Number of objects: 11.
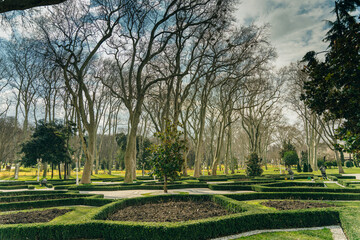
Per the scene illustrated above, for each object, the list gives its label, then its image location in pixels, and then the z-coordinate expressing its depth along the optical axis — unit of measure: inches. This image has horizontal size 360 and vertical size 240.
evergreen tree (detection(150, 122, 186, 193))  493.0
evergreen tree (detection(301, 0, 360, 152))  220.1
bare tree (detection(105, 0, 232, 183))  631.8
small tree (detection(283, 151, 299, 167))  1494.8
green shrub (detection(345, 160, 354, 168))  1793.8
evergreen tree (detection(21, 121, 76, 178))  958.4
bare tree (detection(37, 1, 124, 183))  637.9
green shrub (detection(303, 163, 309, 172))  1301.6
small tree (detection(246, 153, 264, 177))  910.4
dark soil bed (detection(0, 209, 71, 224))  268.4
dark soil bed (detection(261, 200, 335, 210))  326.6
